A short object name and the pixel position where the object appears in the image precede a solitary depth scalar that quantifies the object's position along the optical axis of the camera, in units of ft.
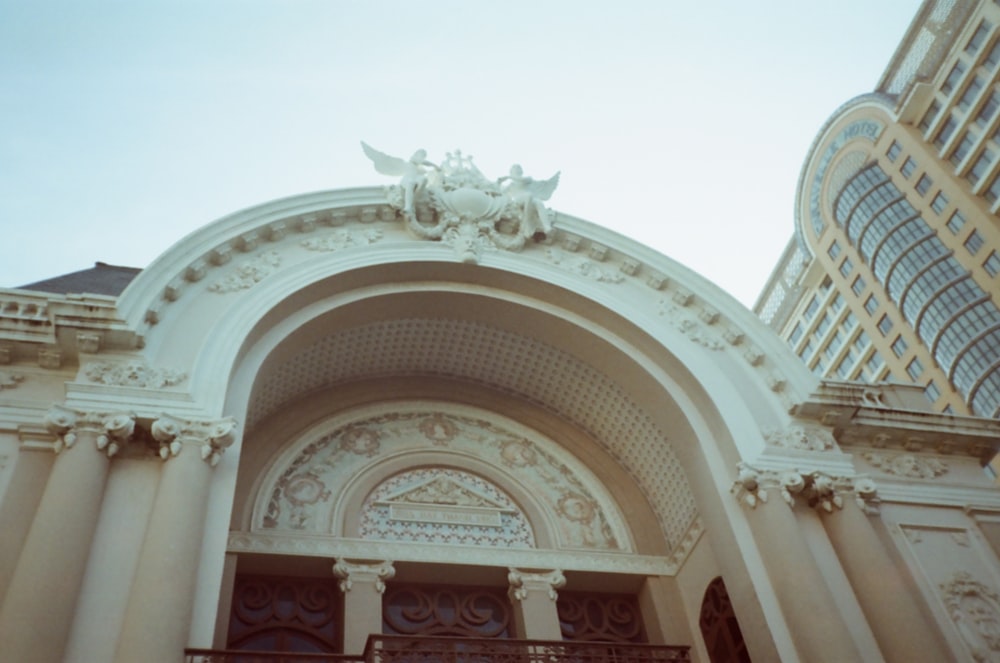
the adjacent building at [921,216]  122.52
